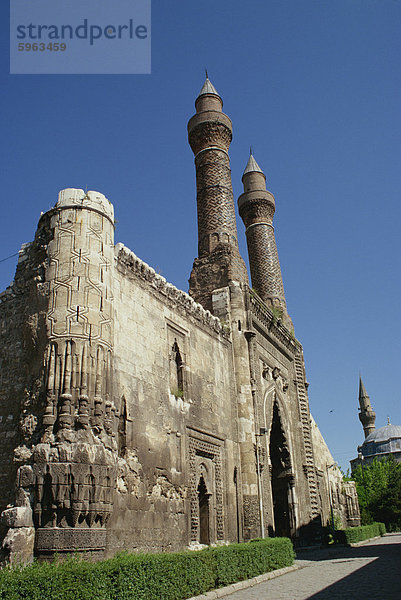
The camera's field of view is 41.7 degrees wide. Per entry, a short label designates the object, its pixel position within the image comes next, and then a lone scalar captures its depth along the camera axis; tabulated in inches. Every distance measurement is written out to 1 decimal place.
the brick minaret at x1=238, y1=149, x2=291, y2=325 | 855.1
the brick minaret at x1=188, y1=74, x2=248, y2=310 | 635.5
